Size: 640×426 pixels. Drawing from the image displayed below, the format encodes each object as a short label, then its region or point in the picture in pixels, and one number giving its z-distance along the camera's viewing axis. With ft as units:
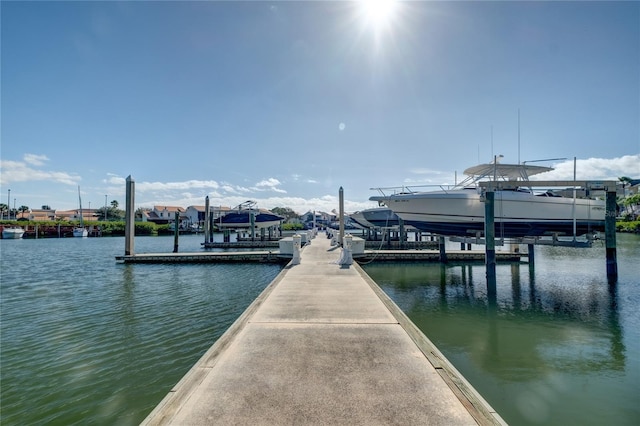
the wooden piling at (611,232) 40.04
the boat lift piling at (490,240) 37.70
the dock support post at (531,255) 56.75
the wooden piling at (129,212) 64.03
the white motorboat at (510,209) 44.96
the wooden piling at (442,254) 61.31
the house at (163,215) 266.36
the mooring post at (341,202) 66.30
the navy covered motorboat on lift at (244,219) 122.21
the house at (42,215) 277.23
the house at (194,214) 283.59
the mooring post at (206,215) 96.86
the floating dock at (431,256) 64.03
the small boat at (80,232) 181.06
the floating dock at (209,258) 63.21
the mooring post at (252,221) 101.09
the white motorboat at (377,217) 99.96
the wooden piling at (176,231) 83.26
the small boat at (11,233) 164.76
